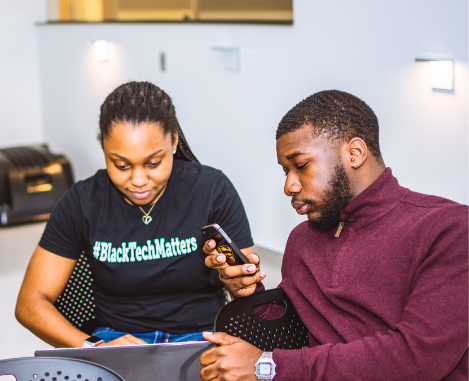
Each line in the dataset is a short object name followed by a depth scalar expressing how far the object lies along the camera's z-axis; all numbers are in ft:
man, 3.14
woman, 4.83
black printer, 14.23
